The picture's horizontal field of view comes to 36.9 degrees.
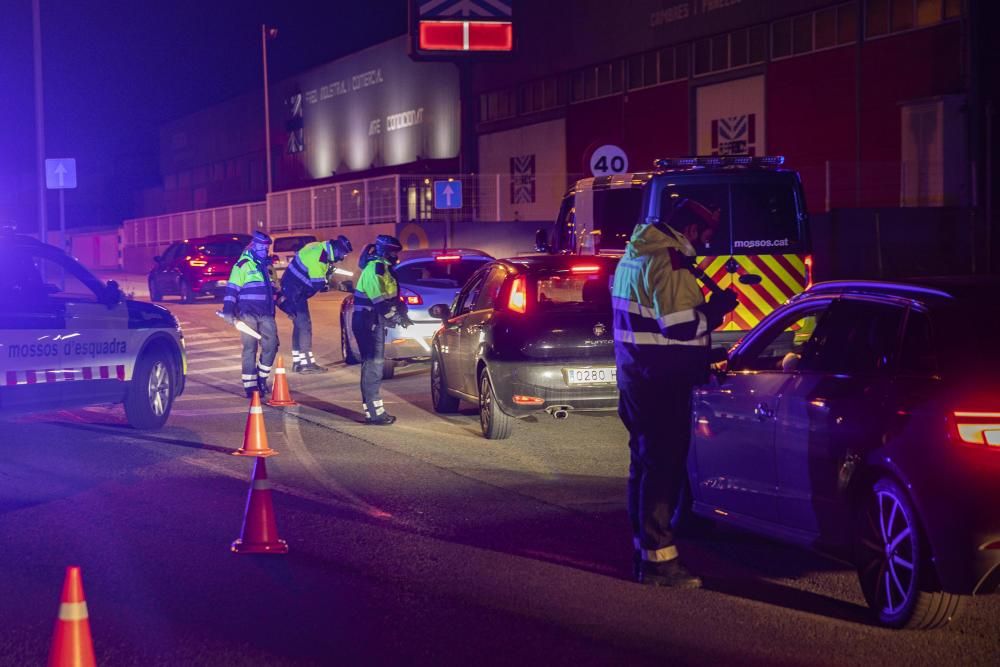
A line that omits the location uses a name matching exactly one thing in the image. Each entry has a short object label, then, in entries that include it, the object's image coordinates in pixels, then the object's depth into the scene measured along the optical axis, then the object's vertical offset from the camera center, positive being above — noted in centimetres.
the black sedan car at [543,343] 1212 -86
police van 1553 +13
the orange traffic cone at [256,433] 1121 -146
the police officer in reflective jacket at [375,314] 1395 -70
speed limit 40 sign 2141 +110
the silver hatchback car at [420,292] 1797 -65
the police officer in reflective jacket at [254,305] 1661 -70
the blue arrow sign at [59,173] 2753 +132
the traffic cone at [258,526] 791 -151
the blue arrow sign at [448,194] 2736 +82
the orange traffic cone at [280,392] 1558 -157
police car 1188 -85
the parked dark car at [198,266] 3550 -57
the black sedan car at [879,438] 579 -88
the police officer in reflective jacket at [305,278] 1911 -47
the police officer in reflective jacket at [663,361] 716 -60
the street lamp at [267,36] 5691 +787
